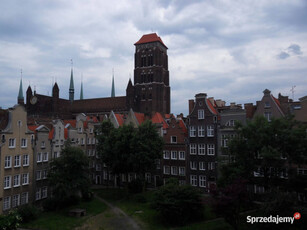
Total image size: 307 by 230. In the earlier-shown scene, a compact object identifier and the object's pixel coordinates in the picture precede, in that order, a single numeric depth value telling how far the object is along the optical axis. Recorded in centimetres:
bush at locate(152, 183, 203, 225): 3697
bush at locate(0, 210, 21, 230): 2950
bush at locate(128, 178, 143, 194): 5469
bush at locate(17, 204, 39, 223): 3947
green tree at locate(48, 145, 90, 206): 4350
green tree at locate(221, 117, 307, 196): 3150
